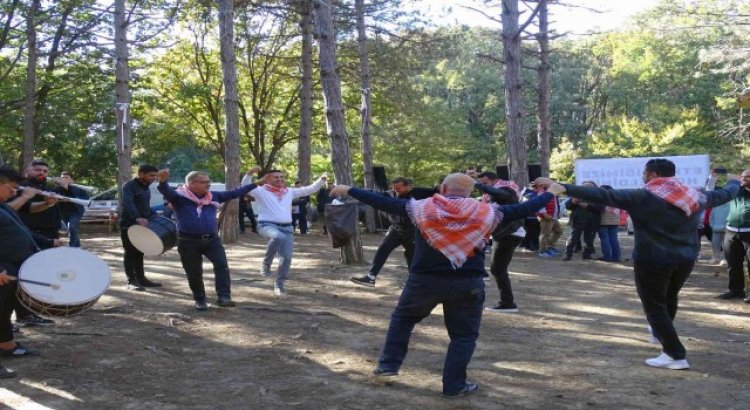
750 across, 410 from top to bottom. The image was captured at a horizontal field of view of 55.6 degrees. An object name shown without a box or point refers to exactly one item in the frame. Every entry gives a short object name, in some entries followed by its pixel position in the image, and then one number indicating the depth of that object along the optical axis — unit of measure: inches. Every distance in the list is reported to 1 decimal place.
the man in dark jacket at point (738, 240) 351.6
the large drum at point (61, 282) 219.9
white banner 731.4
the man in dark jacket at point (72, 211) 400.8
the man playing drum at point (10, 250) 221.0
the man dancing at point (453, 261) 195.8
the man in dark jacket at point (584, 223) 557.6
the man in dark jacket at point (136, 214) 360.2
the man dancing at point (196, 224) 316.5
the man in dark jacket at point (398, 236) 358.3
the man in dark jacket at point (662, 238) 222.8
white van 993.5
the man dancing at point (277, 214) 366.9
